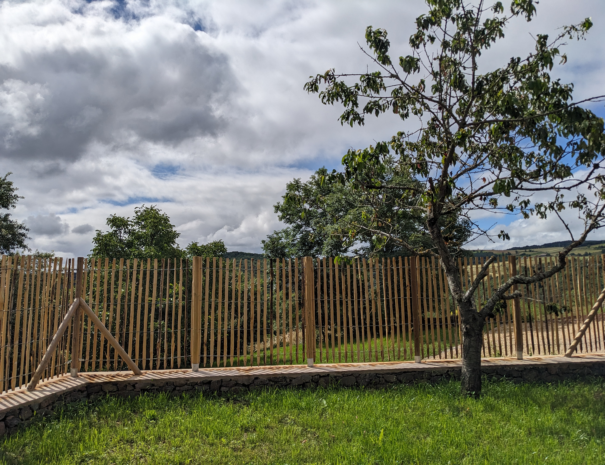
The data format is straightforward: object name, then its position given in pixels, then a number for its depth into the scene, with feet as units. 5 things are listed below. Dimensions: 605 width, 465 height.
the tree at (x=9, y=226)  72.13
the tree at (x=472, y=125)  21.54
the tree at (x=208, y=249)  87.50
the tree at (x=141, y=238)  61.46
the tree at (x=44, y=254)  75.50
